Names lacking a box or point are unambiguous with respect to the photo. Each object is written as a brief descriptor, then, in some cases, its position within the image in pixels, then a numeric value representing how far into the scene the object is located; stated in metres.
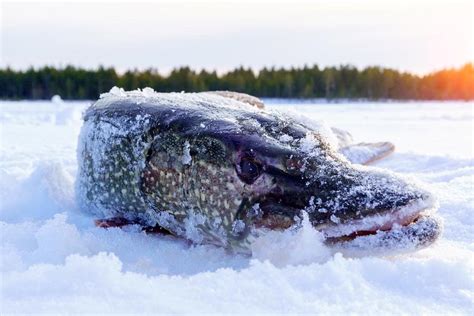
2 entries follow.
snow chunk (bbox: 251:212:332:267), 0.41
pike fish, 0.41
